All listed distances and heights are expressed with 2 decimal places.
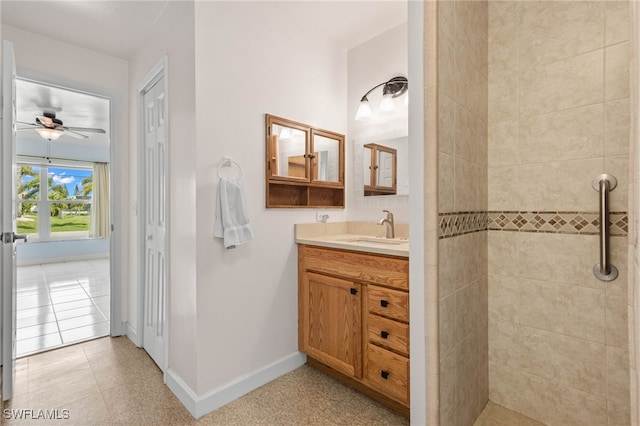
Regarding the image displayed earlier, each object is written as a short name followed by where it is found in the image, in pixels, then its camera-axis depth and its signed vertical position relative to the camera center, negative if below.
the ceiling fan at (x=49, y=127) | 3.62 +1.10
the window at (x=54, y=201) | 5.99 +0.28
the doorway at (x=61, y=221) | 2.96 -0.15
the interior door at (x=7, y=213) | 1.68 +0.00
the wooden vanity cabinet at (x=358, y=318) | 1.59 -0.64
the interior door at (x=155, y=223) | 2.12 -0.07
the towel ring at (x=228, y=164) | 1.75 +0.30
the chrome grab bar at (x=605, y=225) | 1.32 -0.05
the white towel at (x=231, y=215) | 1.70 -0.01
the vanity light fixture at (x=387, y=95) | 2.28 +0.93
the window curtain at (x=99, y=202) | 6.70 +0.26
